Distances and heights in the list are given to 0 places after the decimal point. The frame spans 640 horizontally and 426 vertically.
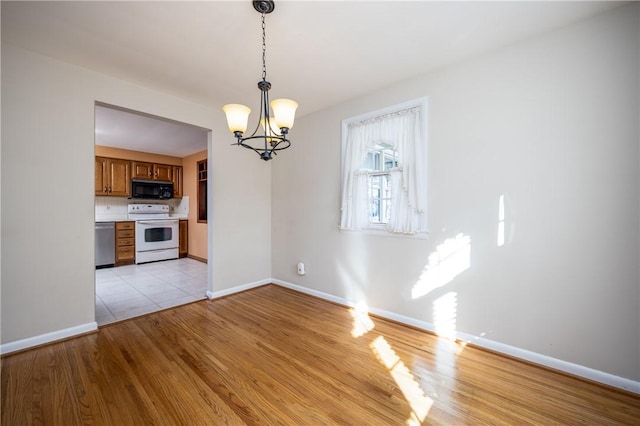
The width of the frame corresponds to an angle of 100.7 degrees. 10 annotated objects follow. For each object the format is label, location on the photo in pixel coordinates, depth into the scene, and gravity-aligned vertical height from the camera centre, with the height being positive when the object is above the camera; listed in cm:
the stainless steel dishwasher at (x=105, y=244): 531 -65
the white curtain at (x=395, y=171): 268 +44
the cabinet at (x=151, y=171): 599 +97
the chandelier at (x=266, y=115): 179 +69
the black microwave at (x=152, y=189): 591 +53
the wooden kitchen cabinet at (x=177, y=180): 668 +80
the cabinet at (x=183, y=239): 657 -67
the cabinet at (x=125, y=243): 561 -66
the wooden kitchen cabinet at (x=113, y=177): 553 +76
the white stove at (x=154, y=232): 581 -46
